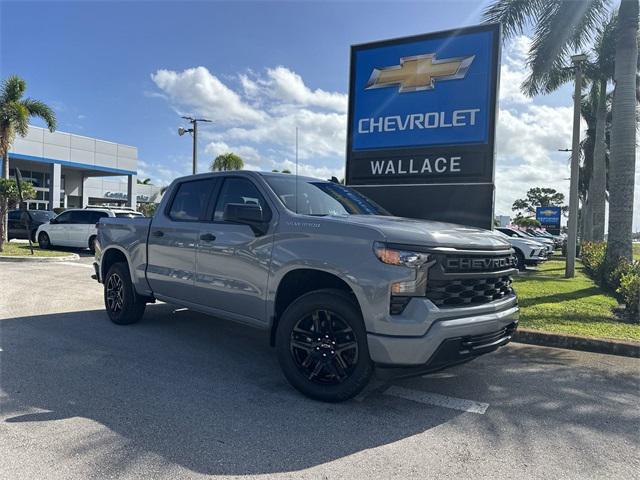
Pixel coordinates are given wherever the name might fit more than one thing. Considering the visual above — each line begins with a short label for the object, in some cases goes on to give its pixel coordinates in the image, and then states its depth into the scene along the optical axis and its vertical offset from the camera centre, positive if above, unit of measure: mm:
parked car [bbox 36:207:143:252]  17672 -667
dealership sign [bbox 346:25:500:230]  7602 +1826
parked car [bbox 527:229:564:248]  36050 -941
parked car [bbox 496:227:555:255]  19344 -163
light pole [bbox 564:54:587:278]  15086 +1960
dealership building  32562 +3207
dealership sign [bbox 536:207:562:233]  48625 +1268
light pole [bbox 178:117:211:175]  26053 +4535
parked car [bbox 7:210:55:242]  20547 -559
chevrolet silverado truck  3605 -486
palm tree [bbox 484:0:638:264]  10312 +4819
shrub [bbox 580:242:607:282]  12391 -863
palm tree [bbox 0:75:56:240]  18562 +3586
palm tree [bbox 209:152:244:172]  40344 +4572
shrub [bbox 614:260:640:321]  7594 -950
